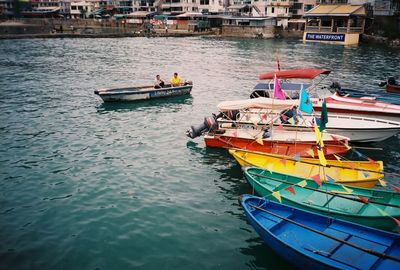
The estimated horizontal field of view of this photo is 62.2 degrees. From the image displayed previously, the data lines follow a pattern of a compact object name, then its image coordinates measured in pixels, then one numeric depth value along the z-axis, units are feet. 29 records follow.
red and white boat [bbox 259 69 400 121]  73.37
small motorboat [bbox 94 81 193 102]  100.89
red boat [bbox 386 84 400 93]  108.87
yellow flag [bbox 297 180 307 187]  44.31
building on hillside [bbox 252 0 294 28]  356.59
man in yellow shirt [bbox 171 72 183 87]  110.73
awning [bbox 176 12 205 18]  388.90
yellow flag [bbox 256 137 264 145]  61.98
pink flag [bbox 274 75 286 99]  68.44
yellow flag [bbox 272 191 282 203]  42.96
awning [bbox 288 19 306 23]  352.65
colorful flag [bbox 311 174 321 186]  42.35
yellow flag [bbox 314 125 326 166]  40.44
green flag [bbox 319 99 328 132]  44.31
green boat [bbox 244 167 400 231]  40.45
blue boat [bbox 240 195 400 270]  32.91
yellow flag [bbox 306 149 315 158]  57.42
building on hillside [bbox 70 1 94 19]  514.52
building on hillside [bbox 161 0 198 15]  437.58
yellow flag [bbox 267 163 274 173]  50.89
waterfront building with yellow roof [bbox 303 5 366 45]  266.77
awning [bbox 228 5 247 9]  389.29
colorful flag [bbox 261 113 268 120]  73.73
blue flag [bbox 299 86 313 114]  53.26
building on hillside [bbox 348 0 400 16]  273.72
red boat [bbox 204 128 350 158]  62.90
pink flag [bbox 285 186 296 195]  45.73
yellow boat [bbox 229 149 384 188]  49.32
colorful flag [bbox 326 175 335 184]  48.83
